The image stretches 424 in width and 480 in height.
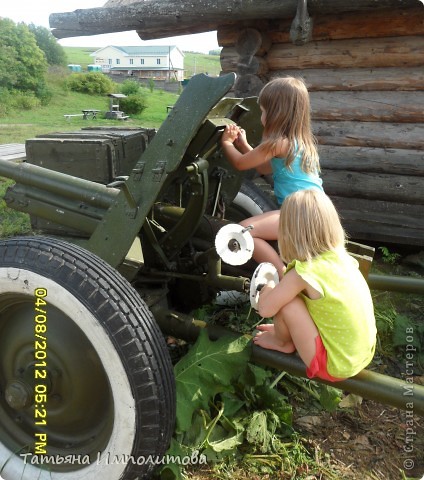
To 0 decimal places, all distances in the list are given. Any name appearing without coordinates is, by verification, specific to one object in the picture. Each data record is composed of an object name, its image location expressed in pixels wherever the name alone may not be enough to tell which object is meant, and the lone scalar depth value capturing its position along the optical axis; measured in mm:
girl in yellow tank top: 1854
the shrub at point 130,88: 32781
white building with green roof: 58906
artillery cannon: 1765
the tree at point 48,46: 39344
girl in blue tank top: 2432
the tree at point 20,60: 28828
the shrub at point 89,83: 32031
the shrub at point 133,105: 26578
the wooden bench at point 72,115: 20984
